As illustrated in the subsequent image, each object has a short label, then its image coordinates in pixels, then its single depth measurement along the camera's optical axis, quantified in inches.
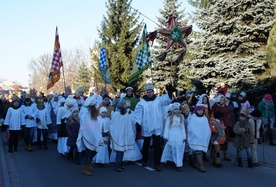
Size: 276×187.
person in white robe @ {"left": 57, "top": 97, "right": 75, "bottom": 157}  459.9
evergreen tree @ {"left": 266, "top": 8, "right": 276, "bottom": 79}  712.3
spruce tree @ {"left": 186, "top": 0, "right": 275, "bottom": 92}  762.2
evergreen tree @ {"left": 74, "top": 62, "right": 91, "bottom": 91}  2413.9
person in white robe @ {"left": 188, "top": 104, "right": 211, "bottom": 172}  377.1
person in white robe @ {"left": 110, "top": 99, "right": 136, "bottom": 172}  388.5
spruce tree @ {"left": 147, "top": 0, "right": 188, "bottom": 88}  1165.7
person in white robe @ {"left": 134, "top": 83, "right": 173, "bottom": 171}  386.3
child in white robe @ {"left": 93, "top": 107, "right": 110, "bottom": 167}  405.1
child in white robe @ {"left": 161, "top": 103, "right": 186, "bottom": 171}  378.0
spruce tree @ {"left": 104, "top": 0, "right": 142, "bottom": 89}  1349.7
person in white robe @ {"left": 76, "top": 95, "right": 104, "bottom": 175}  357.7
